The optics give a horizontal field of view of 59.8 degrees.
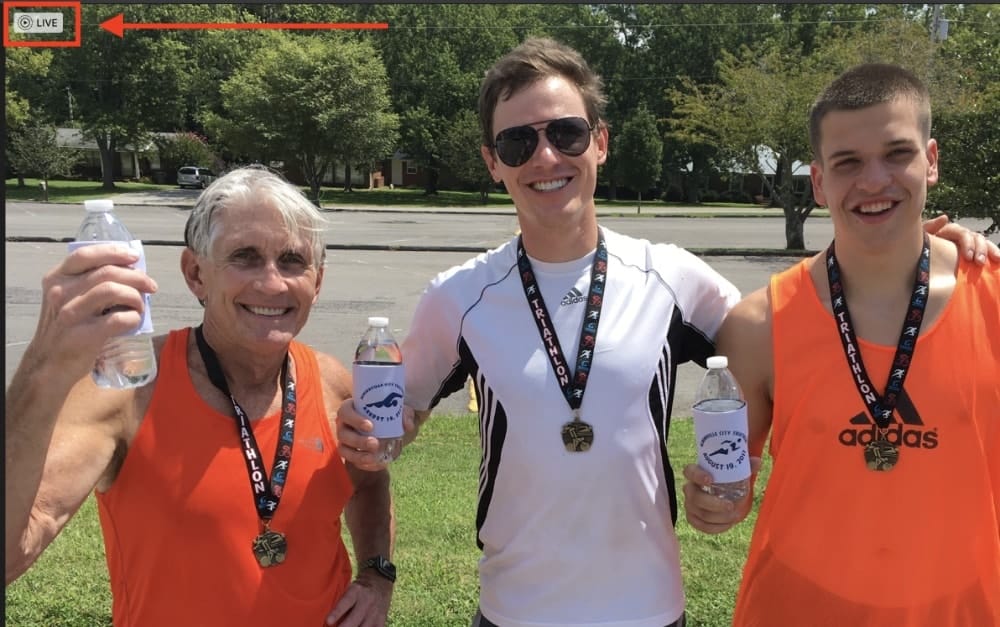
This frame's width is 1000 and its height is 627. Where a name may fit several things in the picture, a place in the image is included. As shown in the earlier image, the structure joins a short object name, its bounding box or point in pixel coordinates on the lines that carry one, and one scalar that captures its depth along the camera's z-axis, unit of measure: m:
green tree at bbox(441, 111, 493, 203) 56.97
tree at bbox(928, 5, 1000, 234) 16.64
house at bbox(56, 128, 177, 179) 63.19
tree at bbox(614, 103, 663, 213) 60.88
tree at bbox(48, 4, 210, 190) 59.31
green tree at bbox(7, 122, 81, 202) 49.69
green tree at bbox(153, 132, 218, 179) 59.62
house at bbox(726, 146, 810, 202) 67.44
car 60.62
